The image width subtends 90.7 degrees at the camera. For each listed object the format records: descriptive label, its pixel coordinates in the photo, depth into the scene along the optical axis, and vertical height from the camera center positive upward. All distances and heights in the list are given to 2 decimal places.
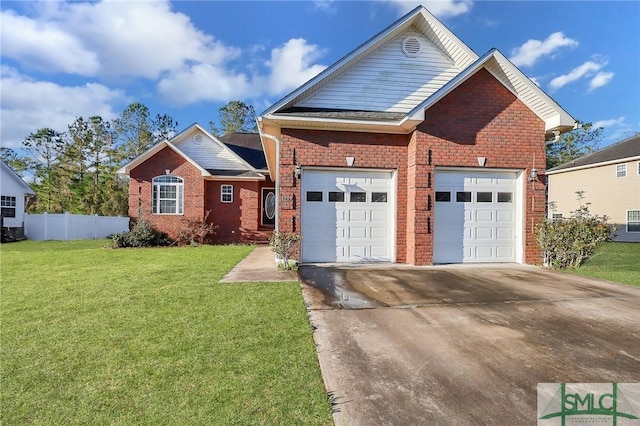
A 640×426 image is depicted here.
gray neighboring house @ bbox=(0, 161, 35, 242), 18.67 +0.70
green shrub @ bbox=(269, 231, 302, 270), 7.75 -0.76
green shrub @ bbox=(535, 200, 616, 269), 7.68 -0.58
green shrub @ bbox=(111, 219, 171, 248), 13.88 -1.09
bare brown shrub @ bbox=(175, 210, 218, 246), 15.08 -0.89
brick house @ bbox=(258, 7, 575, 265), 8.33 +1.27
